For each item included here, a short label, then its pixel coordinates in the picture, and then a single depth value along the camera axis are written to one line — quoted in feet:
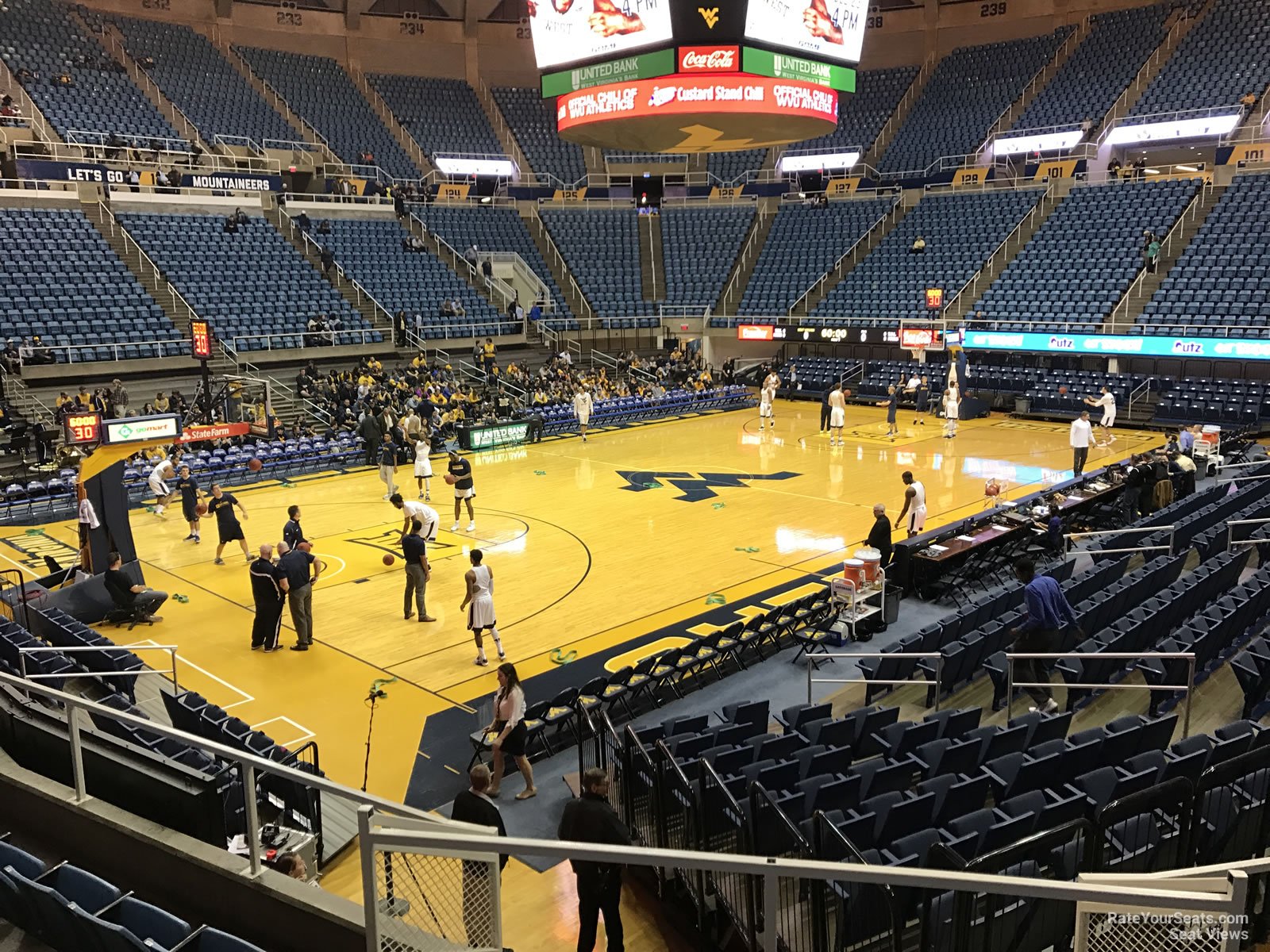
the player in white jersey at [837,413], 87.45
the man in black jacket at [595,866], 18.39
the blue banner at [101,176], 97.19
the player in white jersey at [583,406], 94.48
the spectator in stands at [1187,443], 66.03
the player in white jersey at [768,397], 95.81
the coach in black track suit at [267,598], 39.52
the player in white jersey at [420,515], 44.46
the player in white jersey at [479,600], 36.58
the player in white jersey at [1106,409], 87.76
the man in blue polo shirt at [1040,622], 31.07
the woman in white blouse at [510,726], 27.86
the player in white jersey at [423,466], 64.13
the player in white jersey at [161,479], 62.64
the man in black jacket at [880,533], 43.42
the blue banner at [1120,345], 90.33
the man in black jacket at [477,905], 14.44
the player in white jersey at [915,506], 49.70
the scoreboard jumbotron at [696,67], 56.44
